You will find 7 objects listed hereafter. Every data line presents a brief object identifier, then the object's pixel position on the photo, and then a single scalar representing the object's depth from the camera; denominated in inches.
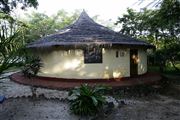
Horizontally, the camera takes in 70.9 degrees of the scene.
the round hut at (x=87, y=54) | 292.2
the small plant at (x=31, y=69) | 241.5
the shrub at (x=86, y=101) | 169.4
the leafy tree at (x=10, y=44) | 98.6
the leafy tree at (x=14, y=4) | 318.1
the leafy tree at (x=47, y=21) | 894.0
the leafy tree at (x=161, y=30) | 265.3
